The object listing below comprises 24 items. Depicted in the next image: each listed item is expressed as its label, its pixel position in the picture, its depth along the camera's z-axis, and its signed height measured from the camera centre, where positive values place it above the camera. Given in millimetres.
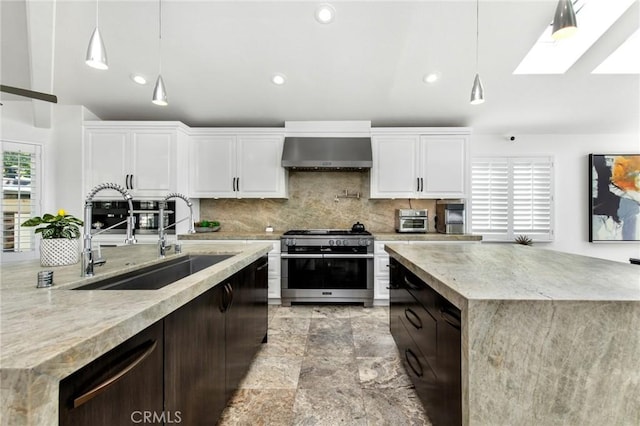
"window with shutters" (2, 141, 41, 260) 3225 +199
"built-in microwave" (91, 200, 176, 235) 3529 -42
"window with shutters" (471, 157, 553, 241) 4230 +255
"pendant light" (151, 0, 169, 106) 1977 +875
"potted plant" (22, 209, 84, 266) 1288 -136
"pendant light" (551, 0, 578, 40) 1317 +957
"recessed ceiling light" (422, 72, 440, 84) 3070 +1571
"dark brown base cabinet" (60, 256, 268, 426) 673 -548
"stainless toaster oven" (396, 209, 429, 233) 3699 -101
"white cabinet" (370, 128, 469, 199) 3658 +689
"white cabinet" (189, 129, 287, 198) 3750 +664
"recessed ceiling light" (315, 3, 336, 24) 2463 +1859
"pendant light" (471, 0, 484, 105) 2062 +928
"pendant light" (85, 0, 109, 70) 1476 +886
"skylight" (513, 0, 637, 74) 2713 +1928
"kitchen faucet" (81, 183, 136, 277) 1111 -143
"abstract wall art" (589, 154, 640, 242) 4129 +253
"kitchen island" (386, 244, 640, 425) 887 -488
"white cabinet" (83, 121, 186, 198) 3486 +726
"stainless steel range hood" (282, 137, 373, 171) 3545 +806
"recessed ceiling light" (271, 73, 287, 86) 3145 +1582
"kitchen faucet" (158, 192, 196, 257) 1731 -130
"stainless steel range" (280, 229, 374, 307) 3393 -709
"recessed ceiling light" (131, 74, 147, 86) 3168 +1591
